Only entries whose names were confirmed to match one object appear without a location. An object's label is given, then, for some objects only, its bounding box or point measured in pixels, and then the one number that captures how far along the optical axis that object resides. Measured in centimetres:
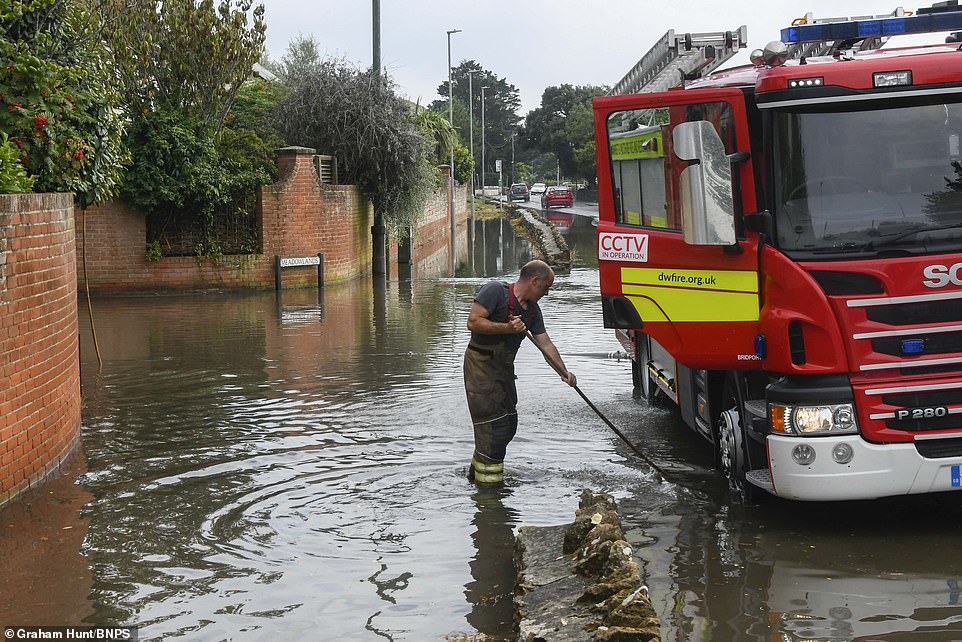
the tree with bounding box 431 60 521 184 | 14488
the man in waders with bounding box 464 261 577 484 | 863
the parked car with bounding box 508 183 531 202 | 9491
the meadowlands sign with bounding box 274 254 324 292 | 2619
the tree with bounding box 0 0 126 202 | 984
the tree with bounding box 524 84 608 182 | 10906
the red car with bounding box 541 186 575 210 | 8062
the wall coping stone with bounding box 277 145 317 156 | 2678
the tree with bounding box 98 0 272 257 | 2475
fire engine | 687
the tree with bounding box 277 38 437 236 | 2900
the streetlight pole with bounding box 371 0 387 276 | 3225
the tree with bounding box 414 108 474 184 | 3652
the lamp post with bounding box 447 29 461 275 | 4476
